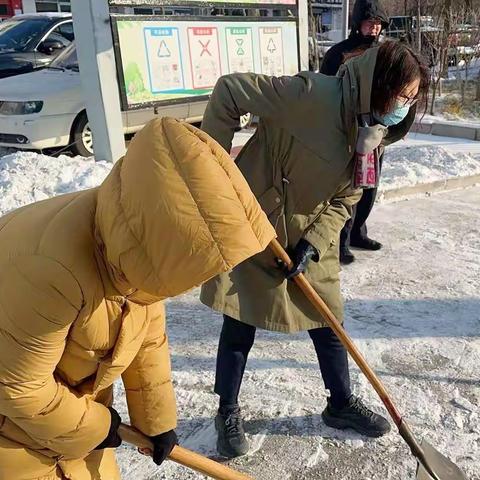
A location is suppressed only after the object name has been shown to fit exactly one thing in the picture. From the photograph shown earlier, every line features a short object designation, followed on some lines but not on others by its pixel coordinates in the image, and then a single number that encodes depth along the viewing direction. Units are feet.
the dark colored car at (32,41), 26.04
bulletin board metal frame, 17.23
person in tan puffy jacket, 3.86
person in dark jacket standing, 13.73
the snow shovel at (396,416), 7.31
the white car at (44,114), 22.07
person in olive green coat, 7.06
